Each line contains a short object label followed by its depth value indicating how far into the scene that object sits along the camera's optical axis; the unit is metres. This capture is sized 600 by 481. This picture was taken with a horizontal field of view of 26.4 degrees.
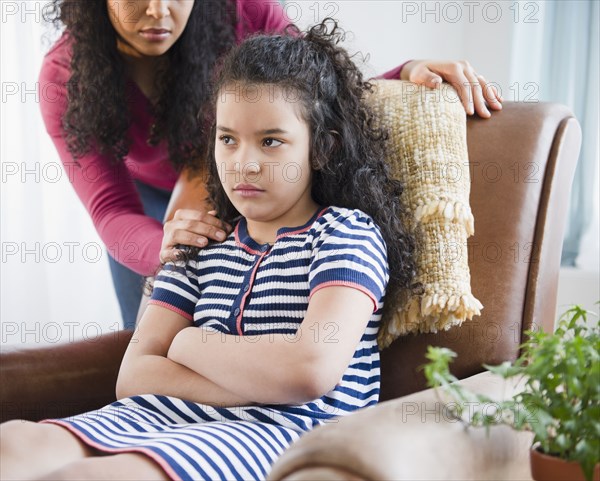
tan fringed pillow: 1.60
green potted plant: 1.25
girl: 1.44
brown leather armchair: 1.62
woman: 1.93
